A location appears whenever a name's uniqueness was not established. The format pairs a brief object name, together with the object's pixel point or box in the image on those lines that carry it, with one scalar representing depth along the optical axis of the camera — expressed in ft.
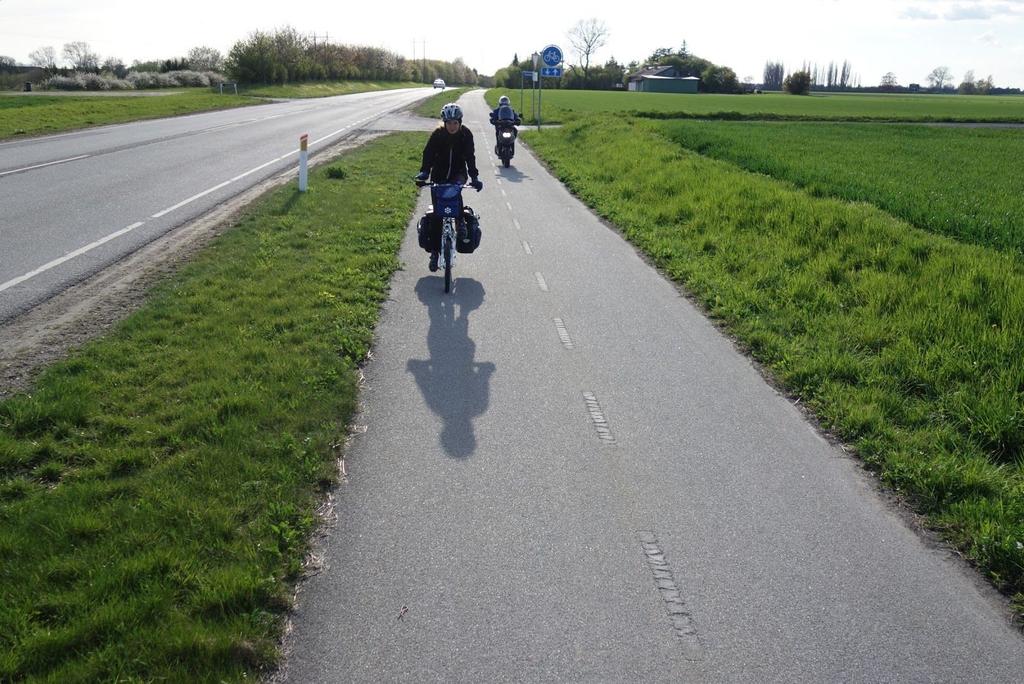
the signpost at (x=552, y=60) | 104.88
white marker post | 49.78
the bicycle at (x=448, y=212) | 30.68
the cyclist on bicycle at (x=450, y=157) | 30.14
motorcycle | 72.18
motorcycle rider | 71.92
